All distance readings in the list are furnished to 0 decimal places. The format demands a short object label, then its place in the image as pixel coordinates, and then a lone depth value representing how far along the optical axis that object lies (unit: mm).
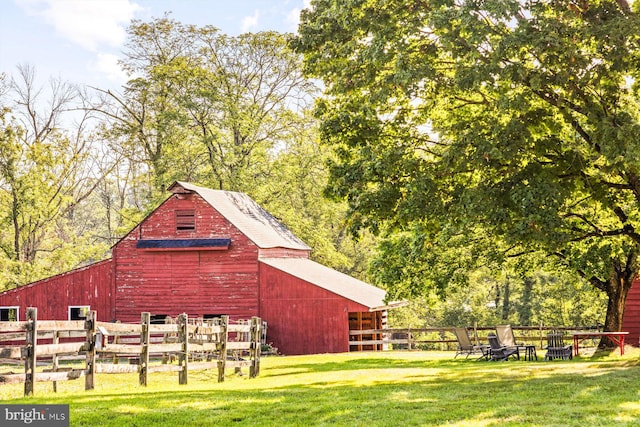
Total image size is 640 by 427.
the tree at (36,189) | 42125
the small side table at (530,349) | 24247
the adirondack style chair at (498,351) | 24234
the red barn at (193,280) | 33812
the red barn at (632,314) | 30906
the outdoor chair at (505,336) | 25406
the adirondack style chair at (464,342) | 26000
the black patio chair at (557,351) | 24750
